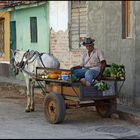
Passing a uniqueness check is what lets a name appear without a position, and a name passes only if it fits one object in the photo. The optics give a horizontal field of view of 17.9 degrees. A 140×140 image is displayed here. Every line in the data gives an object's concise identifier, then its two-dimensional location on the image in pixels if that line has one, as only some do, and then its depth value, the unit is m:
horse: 11.47
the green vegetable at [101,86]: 9.32
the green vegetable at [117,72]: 9.71
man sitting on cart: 9.44
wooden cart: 9.29
